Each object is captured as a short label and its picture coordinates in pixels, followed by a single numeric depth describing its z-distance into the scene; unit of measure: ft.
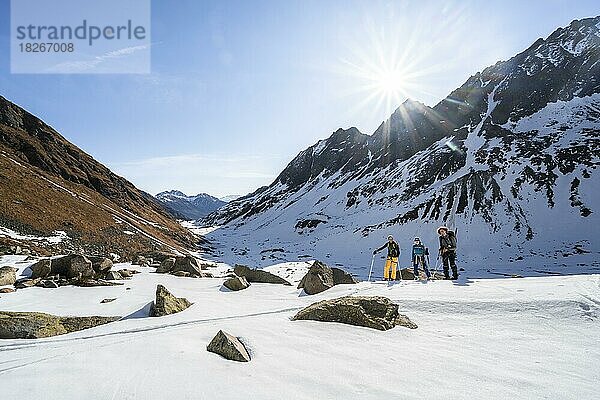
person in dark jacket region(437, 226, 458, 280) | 54.54
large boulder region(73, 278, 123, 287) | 50.14
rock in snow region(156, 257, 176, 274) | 69.88
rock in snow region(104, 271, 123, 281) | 56.13
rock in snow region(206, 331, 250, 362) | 19.88
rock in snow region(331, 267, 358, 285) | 57.77
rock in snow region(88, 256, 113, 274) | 59.52
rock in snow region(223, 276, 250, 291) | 54.54
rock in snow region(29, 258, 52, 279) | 53.26
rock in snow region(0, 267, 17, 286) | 46.33
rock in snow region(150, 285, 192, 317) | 35.70
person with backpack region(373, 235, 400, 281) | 55.57
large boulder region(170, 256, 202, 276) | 70.17
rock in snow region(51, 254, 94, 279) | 54.60
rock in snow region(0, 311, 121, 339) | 28.37
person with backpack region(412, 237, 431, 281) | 59.31
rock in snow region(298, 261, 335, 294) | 48.04
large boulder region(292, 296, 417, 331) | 28.66
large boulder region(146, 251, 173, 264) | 96.48
